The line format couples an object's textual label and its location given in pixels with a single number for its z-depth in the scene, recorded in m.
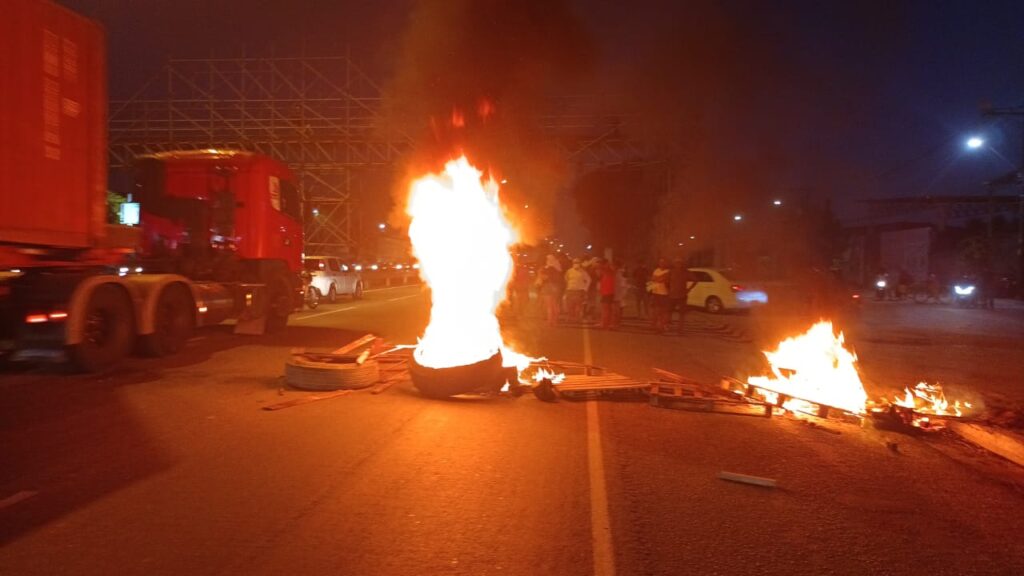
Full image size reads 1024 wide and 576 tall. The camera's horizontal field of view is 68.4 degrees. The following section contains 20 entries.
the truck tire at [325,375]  8.88
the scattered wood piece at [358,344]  10.19
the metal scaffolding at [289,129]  26.20
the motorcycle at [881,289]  38.75
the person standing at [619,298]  18.61
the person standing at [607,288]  17.70
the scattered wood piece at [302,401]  7.97
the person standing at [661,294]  17.11
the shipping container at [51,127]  7.75
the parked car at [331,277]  25.86
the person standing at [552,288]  19.08
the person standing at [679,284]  16.87
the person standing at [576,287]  20.00
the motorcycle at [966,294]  31.48
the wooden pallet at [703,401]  8.48
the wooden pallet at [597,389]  8.88
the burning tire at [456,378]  8.51
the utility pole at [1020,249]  33.26
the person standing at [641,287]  21.12
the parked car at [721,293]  23.53
